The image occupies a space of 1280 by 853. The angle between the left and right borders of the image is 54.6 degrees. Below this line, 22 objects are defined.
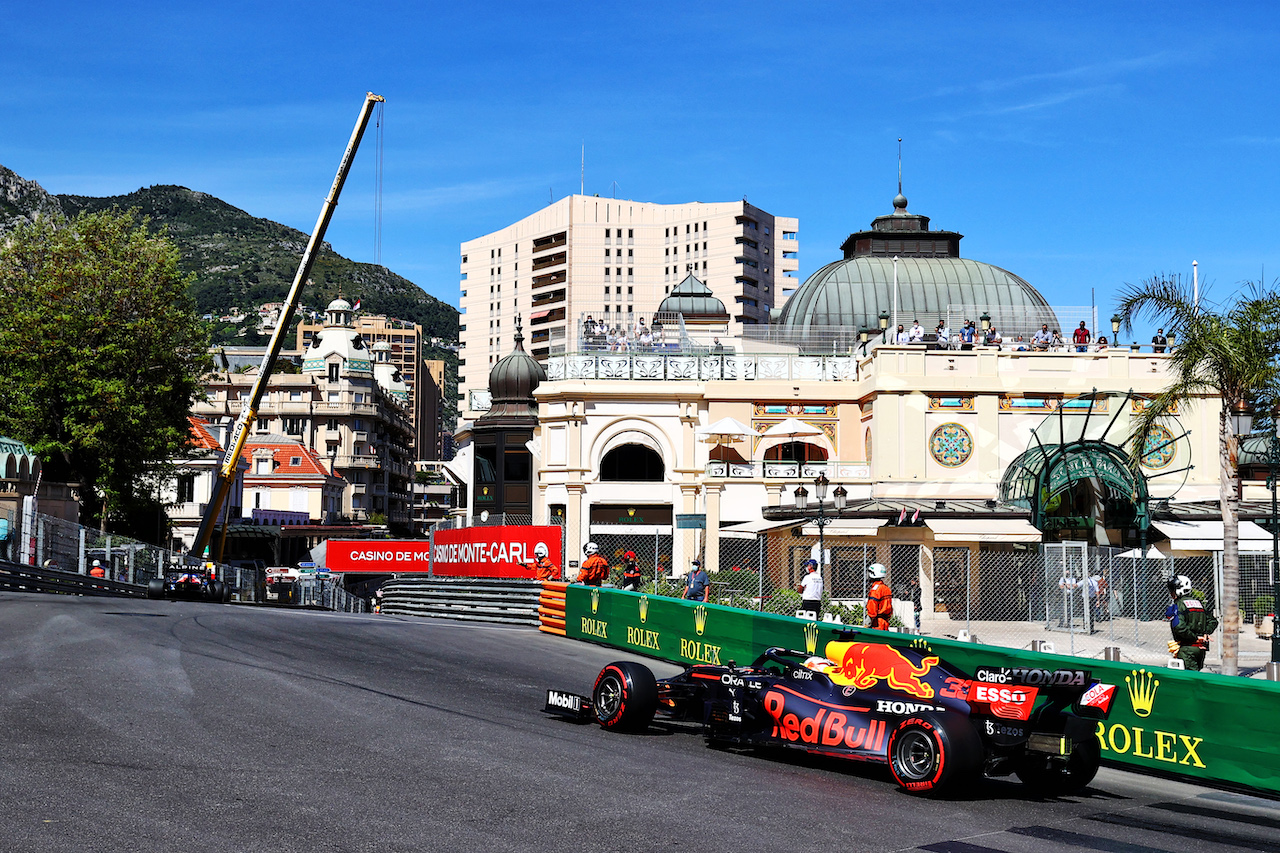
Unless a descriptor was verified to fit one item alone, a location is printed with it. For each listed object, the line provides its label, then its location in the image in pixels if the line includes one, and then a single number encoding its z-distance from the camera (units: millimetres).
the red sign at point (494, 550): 31125
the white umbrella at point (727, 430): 45688
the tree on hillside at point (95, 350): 45156
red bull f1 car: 10695
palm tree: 23562
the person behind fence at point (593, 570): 25000
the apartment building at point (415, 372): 182250
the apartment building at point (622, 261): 131875
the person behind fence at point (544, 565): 27734
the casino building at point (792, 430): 45688
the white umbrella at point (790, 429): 46812
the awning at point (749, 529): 38875
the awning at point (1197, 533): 37869
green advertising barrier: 11391
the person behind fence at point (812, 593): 24859
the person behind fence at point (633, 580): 28000
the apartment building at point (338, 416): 116750
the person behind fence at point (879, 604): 21344
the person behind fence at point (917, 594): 35250
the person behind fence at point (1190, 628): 17953
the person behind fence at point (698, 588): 23359
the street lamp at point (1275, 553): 20266
